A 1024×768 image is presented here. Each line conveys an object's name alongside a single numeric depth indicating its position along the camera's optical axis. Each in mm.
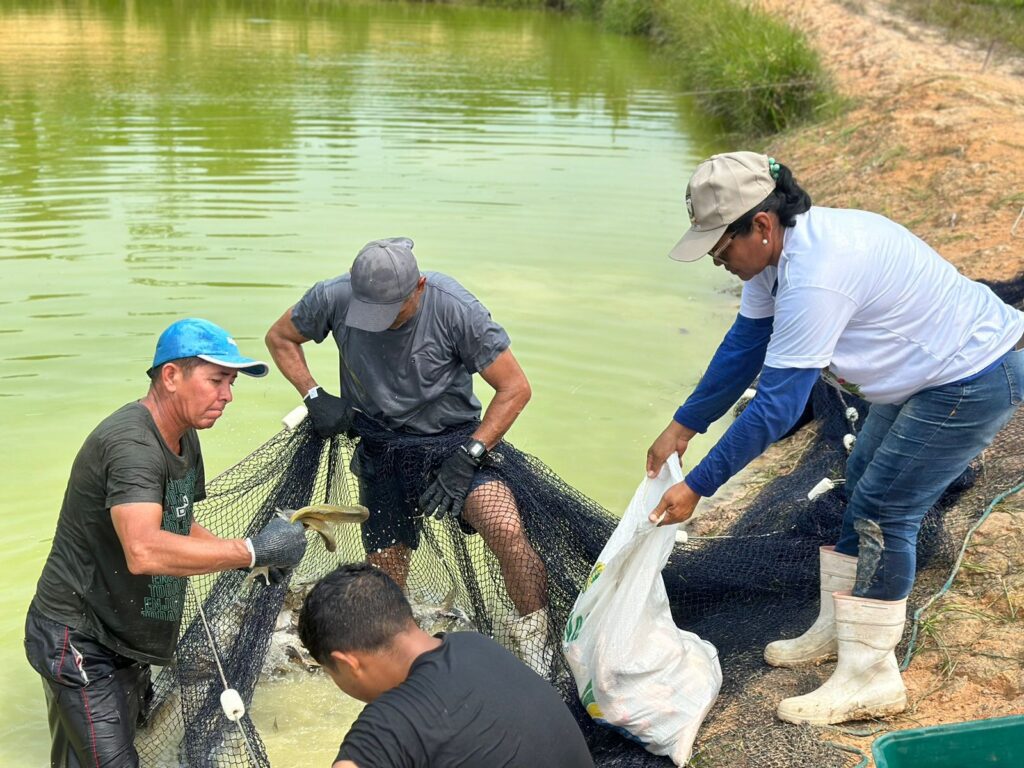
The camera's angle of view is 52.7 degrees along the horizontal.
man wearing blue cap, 2938
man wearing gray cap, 3734
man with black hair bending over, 2053
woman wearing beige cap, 2812
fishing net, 3570
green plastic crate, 2533
